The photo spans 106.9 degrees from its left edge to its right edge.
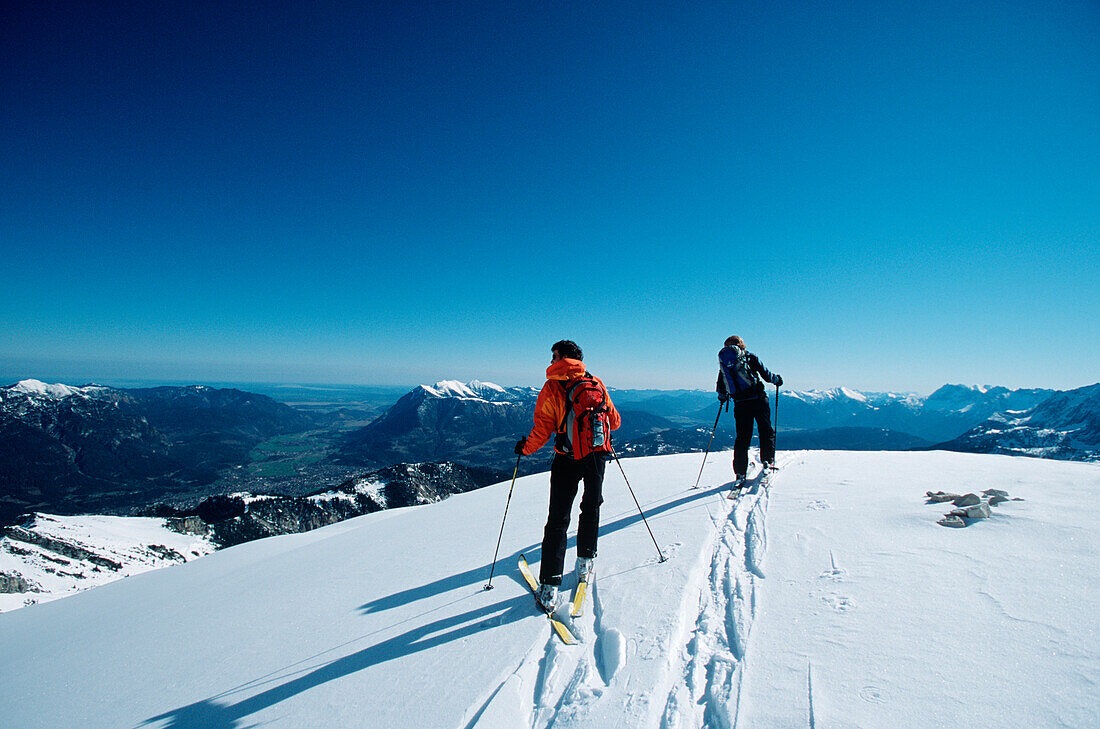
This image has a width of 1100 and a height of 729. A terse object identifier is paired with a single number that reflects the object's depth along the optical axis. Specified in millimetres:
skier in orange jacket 5273
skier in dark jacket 8898
